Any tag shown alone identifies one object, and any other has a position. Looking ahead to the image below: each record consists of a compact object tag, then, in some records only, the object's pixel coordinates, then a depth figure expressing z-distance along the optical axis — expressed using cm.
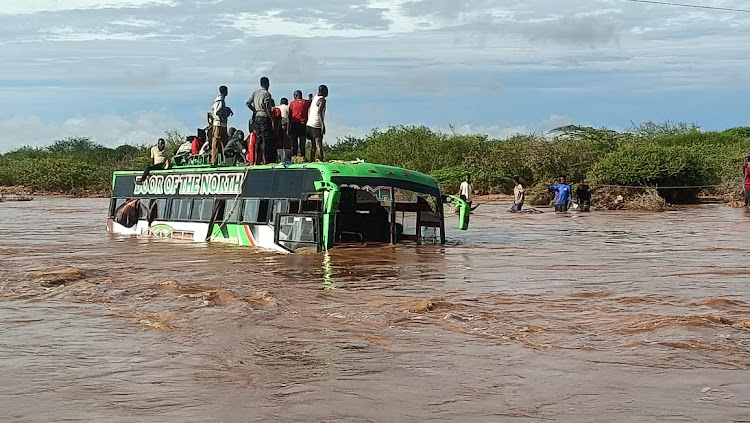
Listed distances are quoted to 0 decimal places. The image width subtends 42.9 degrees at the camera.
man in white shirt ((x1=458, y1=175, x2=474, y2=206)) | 2696
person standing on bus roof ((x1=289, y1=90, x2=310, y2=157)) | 1781
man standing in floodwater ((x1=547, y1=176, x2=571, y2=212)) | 3048
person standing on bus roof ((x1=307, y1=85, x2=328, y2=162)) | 1741
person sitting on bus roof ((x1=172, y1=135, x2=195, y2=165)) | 2048
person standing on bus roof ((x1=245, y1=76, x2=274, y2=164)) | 1717
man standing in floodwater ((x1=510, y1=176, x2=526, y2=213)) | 3089
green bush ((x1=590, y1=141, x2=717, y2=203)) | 3325
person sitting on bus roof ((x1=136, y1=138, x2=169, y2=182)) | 2114
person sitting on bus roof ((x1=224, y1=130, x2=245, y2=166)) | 1858
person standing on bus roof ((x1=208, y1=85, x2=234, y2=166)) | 1864
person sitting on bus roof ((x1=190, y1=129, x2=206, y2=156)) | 2038
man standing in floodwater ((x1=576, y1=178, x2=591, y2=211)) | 3120
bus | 1555
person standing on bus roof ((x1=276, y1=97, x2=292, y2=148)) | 1786
